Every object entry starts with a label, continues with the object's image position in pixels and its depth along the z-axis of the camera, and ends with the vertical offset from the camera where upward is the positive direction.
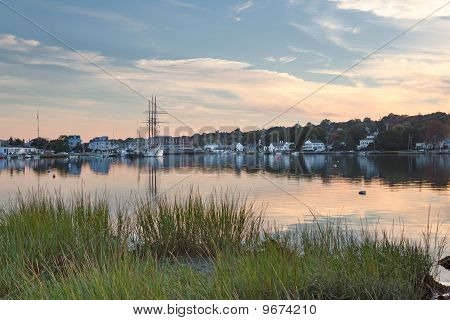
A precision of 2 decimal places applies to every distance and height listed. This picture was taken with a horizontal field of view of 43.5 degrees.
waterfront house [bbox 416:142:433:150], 99.38 -1.17
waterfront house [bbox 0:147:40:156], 98.75 -0.35
